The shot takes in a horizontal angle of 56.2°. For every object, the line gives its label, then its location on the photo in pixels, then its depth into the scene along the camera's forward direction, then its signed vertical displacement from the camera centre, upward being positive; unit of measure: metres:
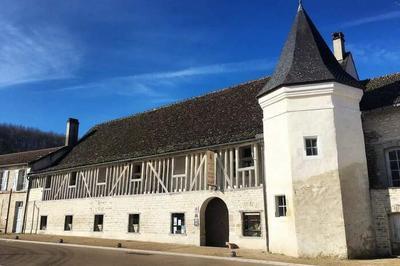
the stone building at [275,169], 12.48 +2.35
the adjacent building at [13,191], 25.91 +2.46
